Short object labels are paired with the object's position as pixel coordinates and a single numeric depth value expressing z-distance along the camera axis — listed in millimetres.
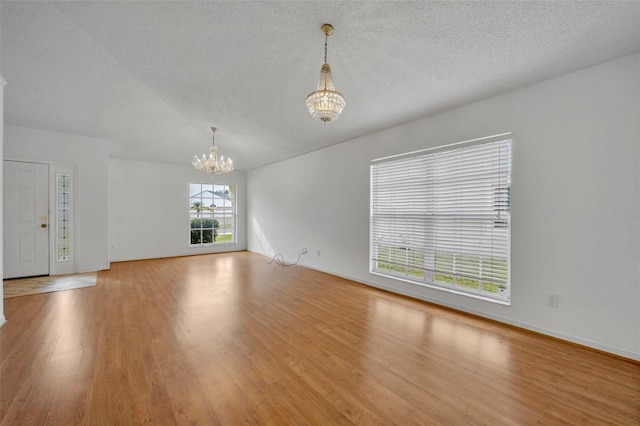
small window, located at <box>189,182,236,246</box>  7953
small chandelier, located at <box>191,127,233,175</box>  5082
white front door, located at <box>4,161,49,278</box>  4750
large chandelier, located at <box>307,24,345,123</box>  2275
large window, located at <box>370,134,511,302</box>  3139
